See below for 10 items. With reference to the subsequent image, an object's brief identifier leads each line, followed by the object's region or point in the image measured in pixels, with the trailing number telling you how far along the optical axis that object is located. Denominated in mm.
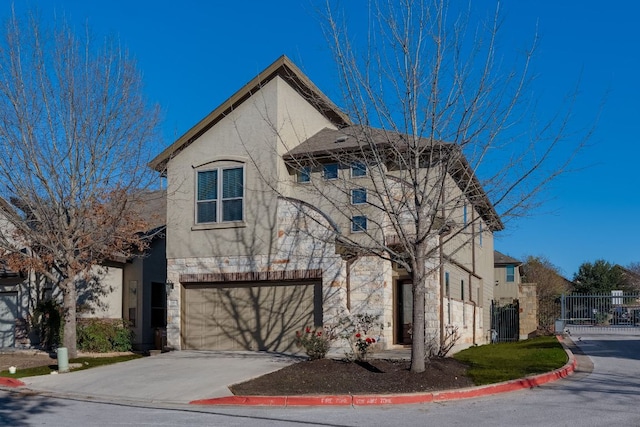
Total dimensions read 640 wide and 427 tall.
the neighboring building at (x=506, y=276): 44781
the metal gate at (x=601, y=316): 33531
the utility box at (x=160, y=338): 23144
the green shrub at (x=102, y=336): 21469
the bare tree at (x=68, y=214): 18422
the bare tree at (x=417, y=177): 13664
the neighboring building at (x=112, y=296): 23203
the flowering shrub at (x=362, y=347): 15508
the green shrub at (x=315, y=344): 16219
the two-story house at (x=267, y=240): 19719
